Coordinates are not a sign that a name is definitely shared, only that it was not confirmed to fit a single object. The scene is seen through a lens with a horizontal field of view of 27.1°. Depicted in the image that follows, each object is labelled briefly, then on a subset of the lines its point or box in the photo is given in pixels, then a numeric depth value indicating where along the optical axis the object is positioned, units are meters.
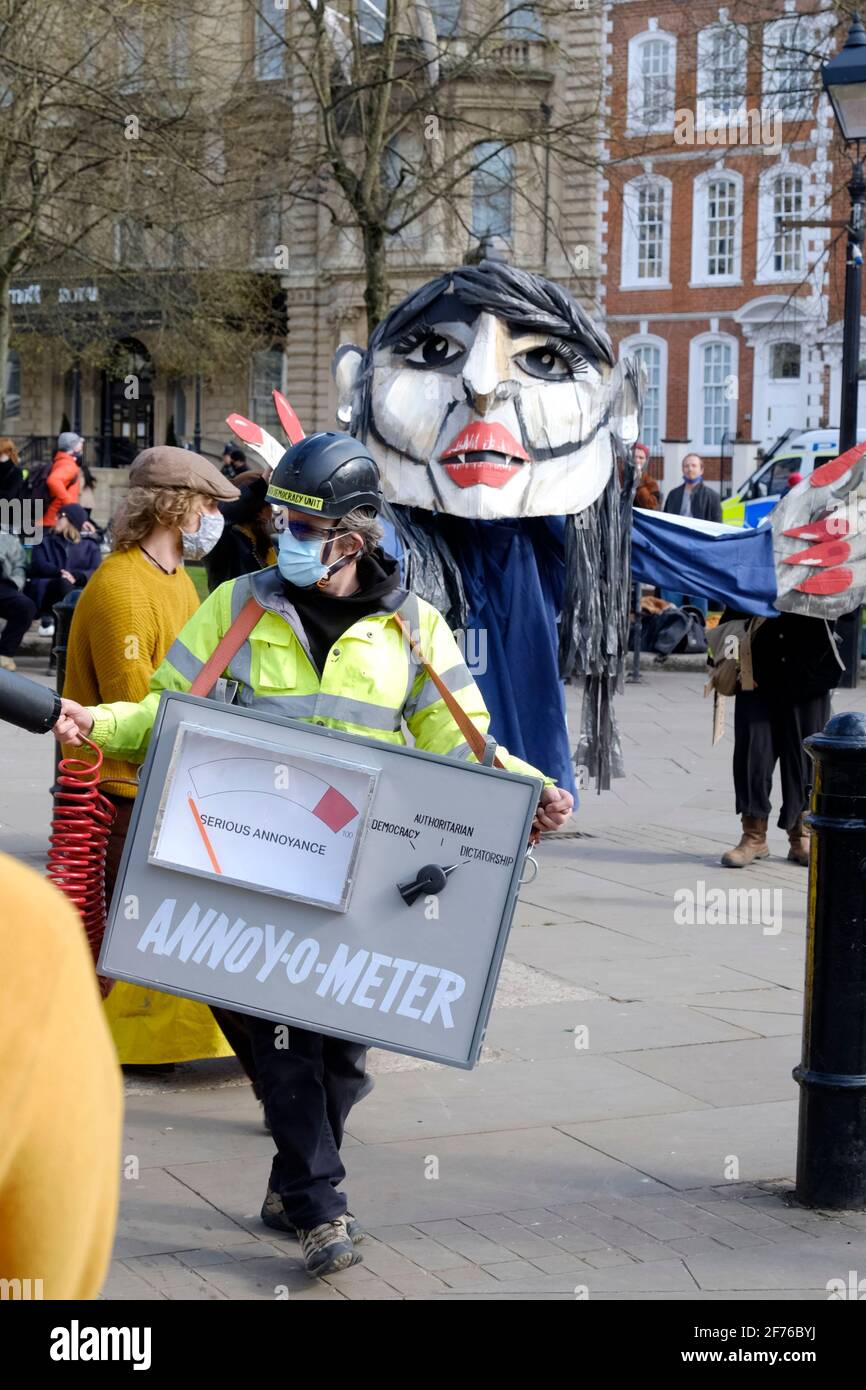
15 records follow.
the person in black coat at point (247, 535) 6.39
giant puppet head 6.41
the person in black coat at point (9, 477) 16.45
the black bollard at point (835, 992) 4.23
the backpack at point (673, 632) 16.31
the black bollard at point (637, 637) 15.90
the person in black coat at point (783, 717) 8.41
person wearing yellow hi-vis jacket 3.89
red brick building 37.22
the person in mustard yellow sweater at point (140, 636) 5.19
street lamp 11.49
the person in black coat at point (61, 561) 15.95
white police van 23.12
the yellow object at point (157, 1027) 5.18
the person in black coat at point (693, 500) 18.44
